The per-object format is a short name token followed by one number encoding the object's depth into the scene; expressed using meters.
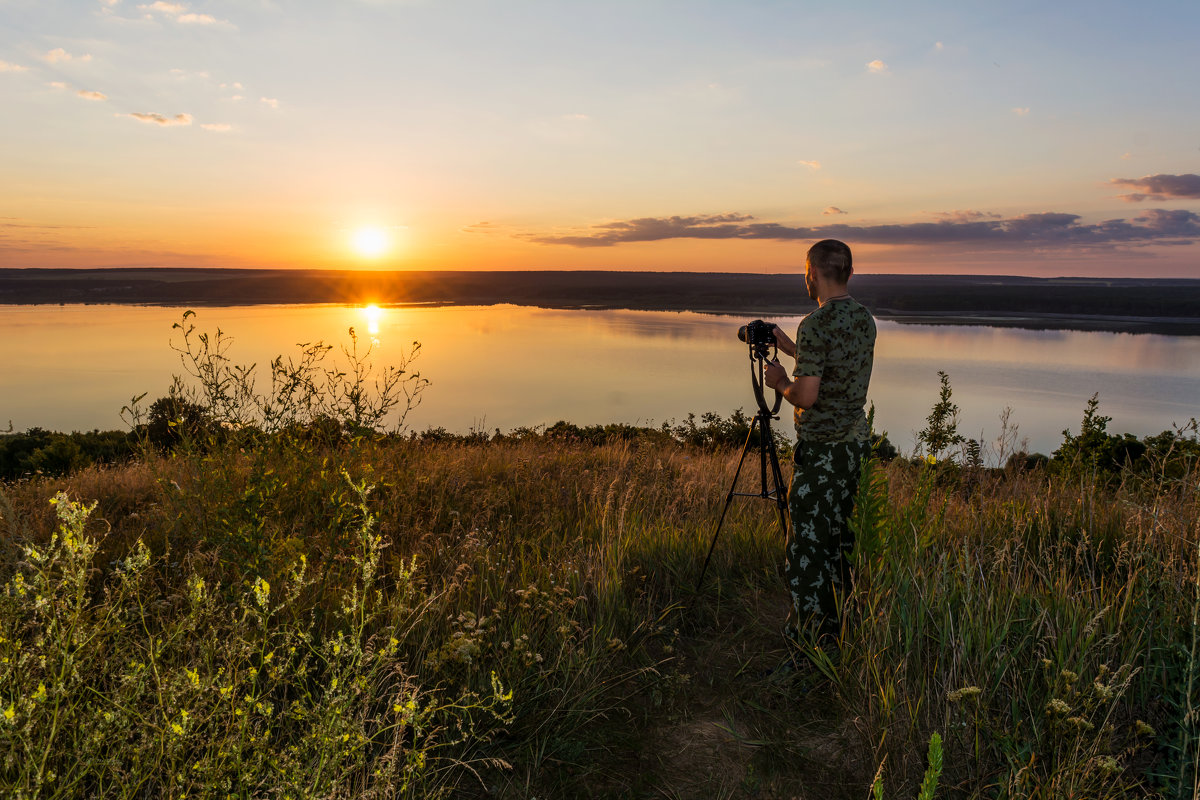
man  3.42
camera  3.81
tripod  3.88
